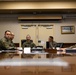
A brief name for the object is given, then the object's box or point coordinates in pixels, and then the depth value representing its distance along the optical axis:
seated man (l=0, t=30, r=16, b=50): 4.82
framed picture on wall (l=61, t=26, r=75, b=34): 8.81
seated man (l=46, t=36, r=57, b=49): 5.48
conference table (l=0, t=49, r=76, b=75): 1.31
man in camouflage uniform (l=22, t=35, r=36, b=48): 6.34
